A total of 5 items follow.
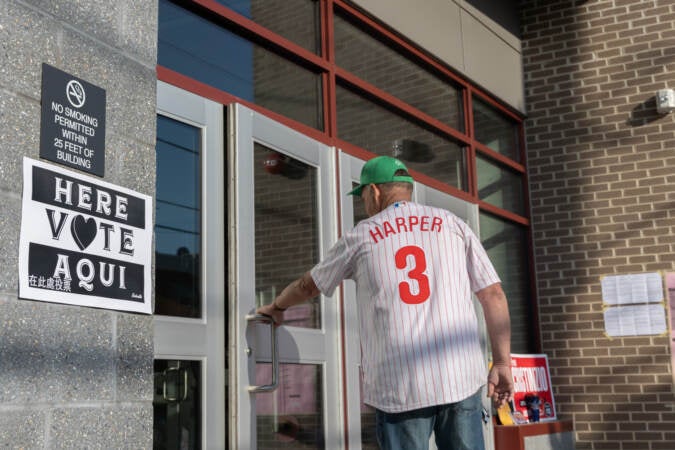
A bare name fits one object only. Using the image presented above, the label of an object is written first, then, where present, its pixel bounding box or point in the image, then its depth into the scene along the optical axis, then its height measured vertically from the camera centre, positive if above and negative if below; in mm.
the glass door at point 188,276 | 3850 +471
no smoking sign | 2730 +819
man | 3178 +181
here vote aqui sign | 2611 +441
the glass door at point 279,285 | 4234 +468
